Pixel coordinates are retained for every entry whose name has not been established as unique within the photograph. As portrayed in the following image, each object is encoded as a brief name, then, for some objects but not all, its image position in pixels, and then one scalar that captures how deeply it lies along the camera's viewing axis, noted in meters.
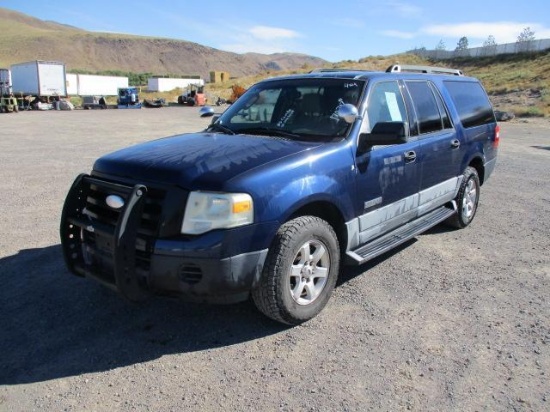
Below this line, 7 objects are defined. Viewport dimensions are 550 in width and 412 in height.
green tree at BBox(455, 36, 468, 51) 96.69
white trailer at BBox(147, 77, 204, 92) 68.50
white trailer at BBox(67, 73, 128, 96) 52.75
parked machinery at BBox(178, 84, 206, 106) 48.69
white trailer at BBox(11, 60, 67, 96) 40.03
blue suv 3.19
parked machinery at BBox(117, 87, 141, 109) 45.41
